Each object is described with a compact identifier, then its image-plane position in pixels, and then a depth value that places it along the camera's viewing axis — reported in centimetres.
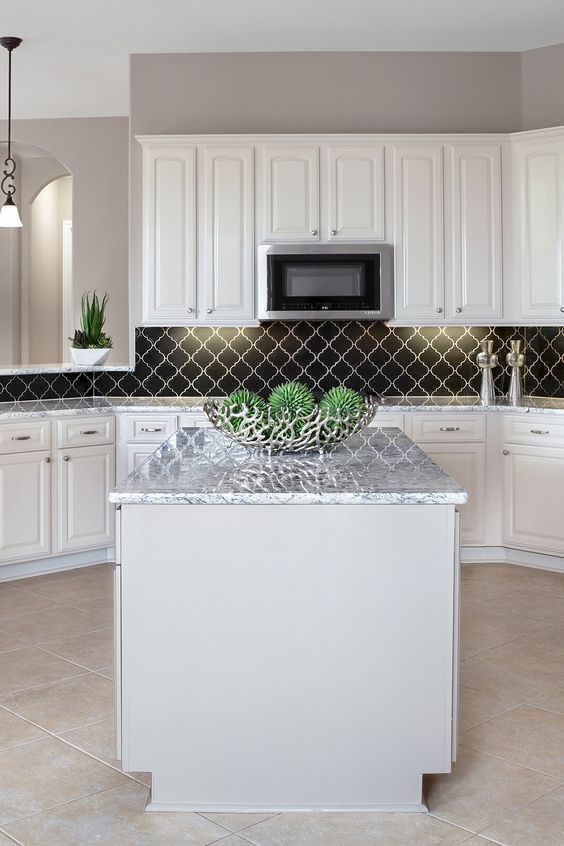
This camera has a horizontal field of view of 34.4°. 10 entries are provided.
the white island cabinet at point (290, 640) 222
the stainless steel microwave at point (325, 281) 502
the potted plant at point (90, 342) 520
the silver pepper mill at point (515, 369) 513
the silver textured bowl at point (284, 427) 259
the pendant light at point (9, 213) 511
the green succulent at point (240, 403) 259
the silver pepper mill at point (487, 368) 517
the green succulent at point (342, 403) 259
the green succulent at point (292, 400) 260
